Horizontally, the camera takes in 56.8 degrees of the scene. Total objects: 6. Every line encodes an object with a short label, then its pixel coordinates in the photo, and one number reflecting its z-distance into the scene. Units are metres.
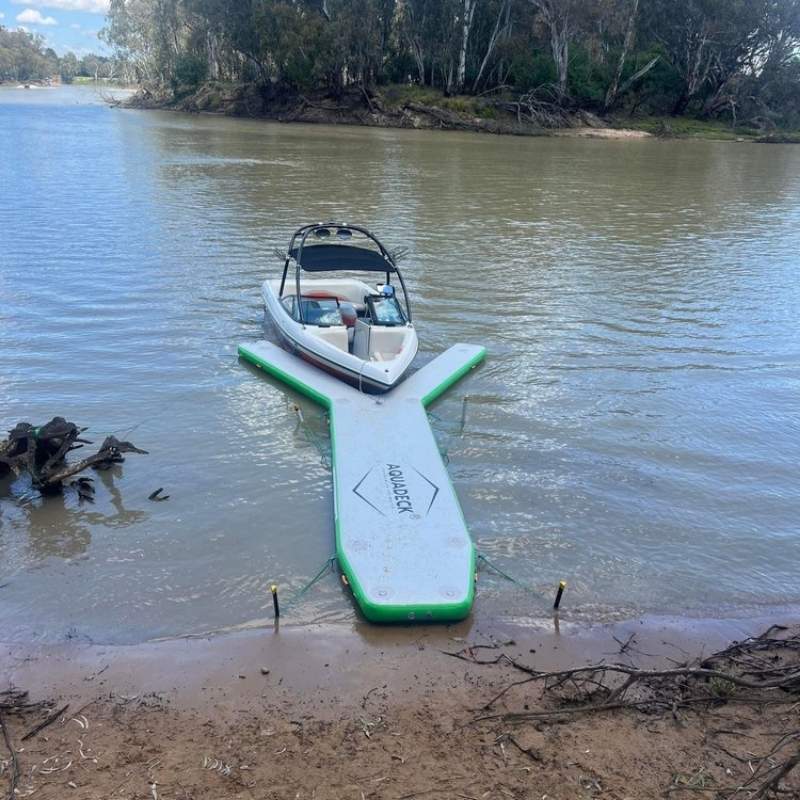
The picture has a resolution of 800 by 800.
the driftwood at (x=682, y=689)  4.36
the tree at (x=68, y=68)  163.88
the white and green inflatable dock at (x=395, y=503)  5.95
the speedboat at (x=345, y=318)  9.91
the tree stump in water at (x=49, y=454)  7.42
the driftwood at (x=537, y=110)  50.44
